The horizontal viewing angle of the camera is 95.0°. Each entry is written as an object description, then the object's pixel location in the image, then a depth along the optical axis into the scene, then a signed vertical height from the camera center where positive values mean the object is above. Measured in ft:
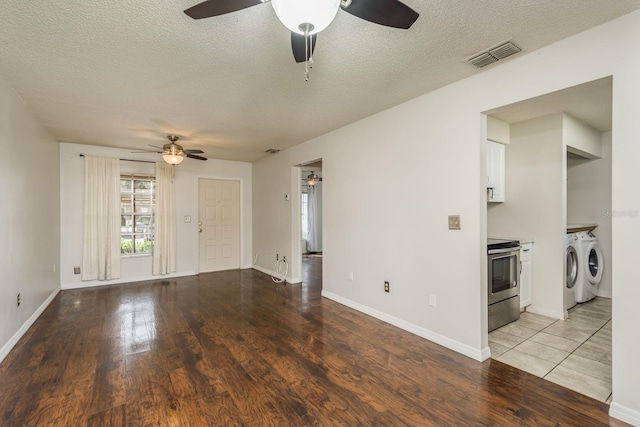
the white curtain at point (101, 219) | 16.66 -0.35
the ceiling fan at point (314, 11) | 3.96 +3.14
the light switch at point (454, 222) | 8.97 -0.31
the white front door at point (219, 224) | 20.62 -0.81
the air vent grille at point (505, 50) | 6.89 +3.91
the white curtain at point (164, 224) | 18.51 -0.72
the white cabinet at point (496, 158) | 12.18 +2.33
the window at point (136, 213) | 18.01 -0.01
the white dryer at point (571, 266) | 12.18 -2.35
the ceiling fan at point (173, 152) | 14.35 +3.02
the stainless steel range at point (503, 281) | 10.23 -2.53
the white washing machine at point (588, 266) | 12.92 -2.55
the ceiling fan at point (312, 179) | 27.89 +3.19
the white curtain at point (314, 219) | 30.83 -0.70
